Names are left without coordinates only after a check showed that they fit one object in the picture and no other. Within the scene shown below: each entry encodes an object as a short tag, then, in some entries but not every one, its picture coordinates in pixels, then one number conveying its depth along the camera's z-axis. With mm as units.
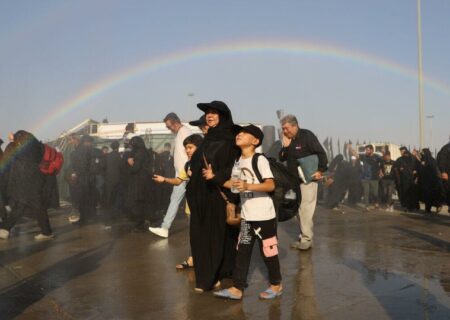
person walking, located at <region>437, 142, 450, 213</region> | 10594
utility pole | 22005
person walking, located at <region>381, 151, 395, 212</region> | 14734
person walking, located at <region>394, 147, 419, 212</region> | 13930
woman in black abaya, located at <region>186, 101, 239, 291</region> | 5023
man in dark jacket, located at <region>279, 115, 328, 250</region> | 7145
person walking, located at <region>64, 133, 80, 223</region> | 11488
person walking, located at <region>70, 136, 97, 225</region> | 11328
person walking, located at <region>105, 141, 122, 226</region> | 12062
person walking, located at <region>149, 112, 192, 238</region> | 7531
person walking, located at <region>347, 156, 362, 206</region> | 16234
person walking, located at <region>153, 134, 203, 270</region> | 5762
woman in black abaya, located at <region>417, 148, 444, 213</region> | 13141
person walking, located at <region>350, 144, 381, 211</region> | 15484
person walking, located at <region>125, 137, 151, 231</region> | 9555
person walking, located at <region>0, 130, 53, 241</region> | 8703
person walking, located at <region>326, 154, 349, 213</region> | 15039
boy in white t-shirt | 4668
